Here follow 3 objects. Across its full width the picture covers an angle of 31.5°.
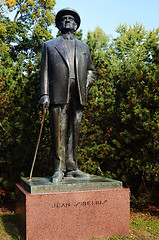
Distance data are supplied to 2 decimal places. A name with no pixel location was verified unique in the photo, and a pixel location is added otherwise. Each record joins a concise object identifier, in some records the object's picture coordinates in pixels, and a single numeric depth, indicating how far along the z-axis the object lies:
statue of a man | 4.50
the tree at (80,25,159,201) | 6.11
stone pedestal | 3.73
